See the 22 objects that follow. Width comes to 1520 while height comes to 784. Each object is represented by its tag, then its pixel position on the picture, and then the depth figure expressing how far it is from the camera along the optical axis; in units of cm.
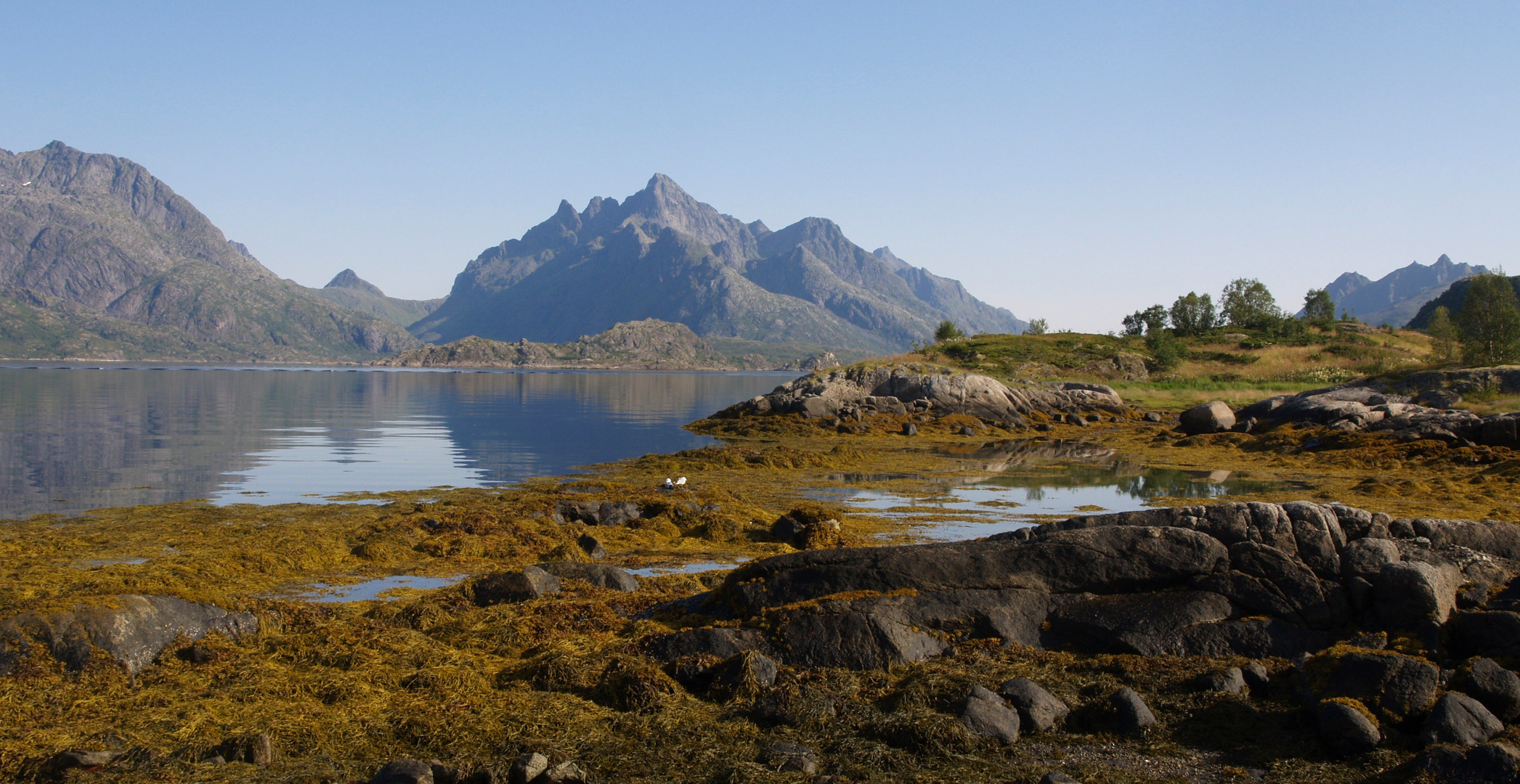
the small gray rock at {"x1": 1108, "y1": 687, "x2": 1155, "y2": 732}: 823
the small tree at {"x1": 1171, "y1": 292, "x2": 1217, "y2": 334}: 9188
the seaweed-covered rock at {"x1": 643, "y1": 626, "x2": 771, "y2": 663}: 979
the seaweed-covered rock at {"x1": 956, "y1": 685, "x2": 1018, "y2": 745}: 806
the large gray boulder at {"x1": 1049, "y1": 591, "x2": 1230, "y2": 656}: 1013
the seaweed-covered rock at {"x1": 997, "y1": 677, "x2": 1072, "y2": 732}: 834
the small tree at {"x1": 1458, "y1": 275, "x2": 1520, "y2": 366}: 5409
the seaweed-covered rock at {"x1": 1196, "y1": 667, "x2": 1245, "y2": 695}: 895
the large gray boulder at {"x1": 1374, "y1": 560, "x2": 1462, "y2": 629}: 972
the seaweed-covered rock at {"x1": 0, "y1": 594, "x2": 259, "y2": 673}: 901
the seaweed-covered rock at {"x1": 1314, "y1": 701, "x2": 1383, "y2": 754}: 768
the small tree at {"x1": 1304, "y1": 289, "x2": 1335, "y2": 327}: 9891
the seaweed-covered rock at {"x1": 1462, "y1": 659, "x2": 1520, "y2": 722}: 794
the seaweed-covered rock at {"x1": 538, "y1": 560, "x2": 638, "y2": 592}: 1364
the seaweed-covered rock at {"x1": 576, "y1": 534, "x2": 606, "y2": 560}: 1706
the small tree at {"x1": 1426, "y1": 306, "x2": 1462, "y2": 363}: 6444
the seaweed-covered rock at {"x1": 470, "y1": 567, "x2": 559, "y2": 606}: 1256
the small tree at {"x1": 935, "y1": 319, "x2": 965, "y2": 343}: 8194
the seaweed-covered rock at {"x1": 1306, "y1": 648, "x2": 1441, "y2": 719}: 801
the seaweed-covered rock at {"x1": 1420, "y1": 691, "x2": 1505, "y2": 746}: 752
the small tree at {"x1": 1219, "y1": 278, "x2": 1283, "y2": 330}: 9106
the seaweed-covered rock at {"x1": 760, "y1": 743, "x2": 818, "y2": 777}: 743
